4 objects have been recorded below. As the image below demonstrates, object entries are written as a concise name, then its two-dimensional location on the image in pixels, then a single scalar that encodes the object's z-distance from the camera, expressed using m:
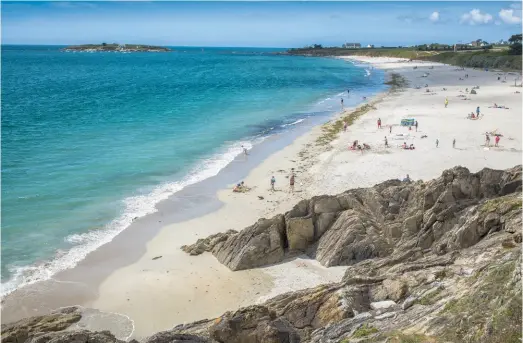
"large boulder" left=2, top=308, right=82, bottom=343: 15.53
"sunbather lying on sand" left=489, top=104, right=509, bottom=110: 58.48
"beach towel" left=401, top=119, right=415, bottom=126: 49.34
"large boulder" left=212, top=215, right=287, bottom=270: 21.09
